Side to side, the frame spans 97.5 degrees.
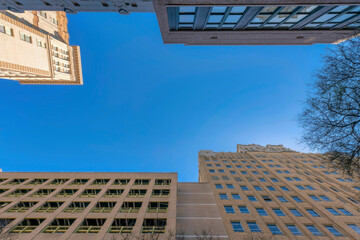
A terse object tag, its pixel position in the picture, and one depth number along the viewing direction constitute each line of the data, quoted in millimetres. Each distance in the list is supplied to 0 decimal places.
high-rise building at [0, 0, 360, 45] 13766
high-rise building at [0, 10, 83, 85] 30219
